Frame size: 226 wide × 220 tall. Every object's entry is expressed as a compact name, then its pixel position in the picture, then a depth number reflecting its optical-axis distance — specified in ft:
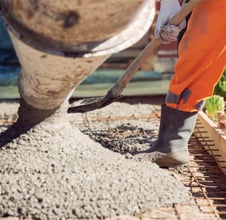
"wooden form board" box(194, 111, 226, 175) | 11.06
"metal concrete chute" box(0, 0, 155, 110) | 5.84
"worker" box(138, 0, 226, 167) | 9.77
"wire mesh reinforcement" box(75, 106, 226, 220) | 8.70
